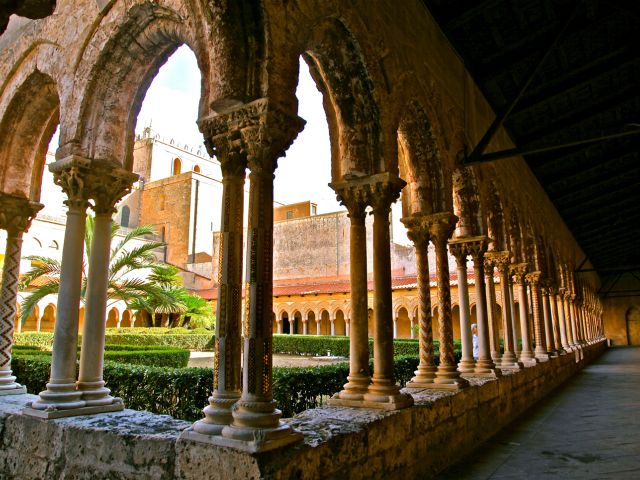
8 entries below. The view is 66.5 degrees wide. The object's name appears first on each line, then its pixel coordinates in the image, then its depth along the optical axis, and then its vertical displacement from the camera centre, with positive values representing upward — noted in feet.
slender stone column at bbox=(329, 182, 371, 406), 13.08 +0.06
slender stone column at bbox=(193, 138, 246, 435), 9.15 +0.63
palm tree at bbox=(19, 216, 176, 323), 41.93 +4.31
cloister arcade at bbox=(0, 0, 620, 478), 9.71 +4.62
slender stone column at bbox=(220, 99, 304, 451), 8.41 +0.77
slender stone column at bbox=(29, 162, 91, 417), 12.21 +0.78
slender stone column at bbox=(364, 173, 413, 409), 12.69 +0.64
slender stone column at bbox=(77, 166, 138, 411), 13.08 +1.20
